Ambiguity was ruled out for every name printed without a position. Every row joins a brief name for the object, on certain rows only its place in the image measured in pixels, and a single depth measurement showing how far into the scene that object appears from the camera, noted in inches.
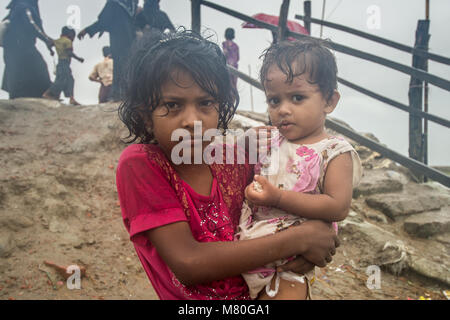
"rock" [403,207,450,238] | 158.2
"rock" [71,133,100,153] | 171.2
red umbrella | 292.7
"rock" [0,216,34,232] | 124.0
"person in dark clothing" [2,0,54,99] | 234.5
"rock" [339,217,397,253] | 144.2
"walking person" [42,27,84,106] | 257.4
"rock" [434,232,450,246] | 154.9
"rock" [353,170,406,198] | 189.8
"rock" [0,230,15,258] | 115.8
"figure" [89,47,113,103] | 268.8
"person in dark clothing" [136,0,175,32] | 229.8
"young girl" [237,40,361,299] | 45.9
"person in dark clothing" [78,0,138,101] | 226.7
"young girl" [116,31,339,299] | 40.4
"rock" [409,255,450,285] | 129.3
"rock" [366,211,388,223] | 168.7
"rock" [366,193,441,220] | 170.1
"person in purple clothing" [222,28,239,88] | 295.7
